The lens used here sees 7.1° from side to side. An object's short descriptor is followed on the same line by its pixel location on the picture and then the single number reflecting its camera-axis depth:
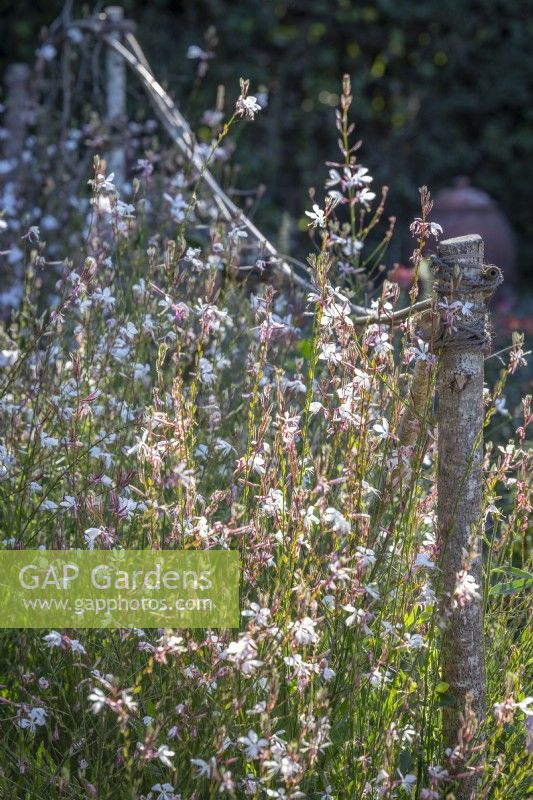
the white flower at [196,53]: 8.64
